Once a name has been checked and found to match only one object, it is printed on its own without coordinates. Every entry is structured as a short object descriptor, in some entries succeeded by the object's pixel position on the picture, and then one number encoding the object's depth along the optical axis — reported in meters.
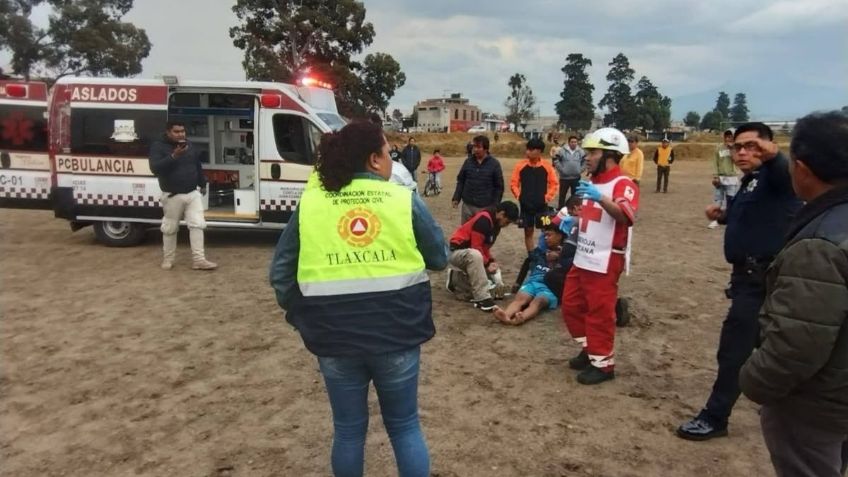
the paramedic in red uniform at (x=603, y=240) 4.19
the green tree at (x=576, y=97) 82.75
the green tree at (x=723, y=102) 124.76
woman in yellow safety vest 2.34
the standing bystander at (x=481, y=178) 7.51
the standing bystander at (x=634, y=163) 11.57
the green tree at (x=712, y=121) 92.78
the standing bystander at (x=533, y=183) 8.20
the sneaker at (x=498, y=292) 6.87
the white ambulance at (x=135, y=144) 8.83
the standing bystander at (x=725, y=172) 10.25
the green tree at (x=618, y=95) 86.81
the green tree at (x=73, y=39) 37.50
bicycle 18.19
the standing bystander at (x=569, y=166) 11.30
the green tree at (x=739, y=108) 108.89
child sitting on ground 5.93
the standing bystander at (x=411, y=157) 16.83
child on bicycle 18.00
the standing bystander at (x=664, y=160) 18.91
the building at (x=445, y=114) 95.75
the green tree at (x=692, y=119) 109.39
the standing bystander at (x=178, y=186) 7.35
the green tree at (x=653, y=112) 81.81
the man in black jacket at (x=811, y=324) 1.88
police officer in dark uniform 3.37
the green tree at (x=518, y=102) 91.00
